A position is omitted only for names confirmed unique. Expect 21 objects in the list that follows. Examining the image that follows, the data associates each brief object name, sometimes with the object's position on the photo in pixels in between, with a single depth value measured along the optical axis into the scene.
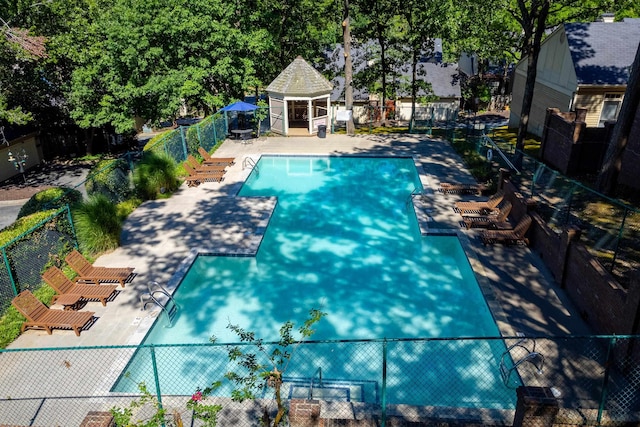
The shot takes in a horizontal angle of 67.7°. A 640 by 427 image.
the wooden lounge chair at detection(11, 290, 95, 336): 10.32
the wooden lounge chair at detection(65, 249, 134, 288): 12.04
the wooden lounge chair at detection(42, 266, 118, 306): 11.35
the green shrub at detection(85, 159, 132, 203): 15.25
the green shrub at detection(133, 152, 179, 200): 17.73
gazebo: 26.91
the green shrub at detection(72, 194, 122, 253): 13.45
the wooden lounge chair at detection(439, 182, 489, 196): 17.85
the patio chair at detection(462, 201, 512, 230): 14.77
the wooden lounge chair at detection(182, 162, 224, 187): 19.68
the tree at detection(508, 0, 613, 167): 18.23
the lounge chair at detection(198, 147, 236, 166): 21.92
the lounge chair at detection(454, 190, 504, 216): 15.99
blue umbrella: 25.48
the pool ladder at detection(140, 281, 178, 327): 11.16
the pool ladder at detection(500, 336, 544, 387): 8.60
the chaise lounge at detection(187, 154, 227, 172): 20.75
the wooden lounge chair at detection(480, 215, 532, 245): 13.80
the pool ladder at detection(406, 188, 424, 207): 18.01
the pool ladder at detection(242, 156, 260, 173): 22.08
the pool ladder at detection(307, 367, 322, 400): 8.54
